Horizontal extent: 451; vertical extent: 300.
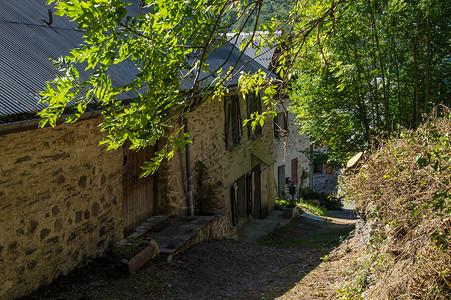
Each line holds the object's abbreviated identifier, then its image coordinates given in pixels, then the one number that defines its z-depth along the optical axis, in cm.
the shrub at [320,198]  1980
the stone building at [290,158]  1897
